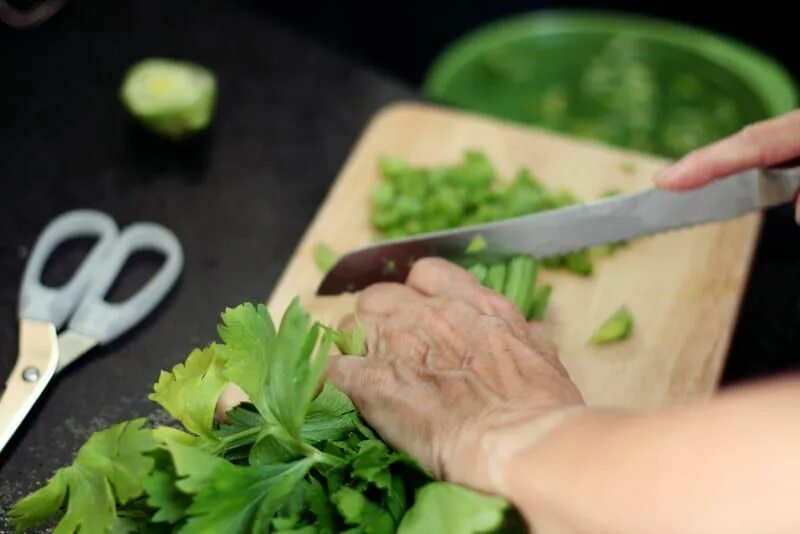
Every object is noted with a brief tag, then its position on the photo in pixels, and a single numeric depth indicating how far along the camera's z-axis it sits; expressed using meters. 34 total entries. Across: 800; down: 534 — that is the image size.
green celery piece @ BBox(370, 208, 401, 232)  0.67
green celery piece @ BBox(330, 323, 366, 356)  0.58
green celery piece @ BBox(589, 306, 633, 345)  0.63
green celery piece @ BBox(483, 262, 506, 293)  0.63
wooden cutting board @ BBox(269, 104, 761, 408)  0.63
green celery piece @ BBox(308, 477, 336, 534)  0.52
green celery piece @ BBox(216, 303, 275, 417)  0.53
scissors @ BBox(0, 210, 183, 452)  0.61
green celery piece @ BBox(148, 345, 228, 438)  0.54
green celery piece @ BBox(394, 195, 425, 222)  0.67
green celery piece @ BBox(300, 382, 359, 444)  0.54
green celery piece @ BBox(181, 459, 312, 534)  0.50
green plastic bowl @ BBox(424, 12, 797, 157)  0.90
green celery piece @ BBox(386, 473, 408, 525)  0.52
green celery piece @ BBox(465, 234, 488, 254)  0.63
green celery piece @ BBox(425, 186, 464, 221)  0.67
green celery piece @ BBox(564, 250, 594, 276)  0.66
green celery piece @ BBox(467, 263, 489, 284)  0.63
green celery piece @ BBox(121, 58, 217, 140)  0.72
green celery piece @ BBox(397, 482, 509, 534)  0.48
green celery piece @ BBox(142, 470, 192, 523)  0.51
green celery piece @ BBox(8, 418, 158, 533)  0.52
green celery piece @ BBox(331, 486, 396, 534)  0.51
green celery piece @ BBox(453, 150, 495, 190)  0.69
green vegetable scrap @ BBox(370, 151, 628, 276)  0.67
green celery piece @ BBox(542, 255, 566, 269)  0.66
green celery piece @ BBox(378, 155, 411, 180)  0.70
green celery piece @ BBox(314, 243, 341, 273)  0.66
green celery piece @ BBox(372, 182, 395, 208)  0.68
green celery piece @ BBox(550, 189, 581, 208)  0.68
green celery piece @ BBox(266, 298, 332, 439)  0.51
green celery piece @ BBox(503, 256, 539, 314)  0.62
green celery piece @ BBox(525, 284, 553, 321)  0.64
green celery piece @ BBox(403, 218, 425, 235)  0.67
